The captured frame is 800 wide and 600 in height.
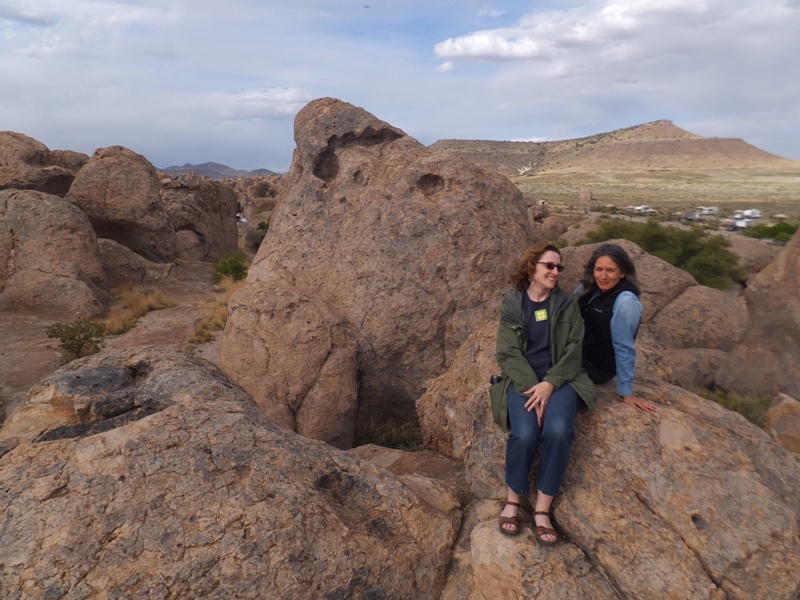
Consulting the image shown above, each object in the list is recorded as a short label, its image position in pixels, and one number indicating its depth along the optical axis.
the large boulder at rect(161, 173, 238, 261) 20.34
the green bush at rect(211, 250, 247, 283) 16.69
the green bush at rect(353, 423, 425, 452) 6.75
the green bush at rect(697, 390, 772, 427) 6.43
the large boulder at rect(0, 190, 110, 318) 12.46
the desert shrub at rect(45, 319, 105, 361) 9.92
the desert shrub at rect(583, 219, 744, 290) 13.01
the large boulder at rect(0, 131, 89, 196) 15.48
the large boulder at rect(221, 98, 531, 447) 6.48
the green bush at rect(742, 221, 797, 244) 19.05
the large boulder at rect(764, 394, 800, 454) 5.62
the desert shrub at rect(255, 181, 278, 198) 39.43
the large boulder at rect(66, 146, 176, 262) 16.53
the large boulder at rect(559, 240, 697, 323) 9.02
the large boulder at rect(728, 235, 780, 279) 13.70
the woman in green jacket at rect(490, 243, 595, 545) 3.22
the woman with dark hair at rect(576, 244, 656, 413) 3.45
